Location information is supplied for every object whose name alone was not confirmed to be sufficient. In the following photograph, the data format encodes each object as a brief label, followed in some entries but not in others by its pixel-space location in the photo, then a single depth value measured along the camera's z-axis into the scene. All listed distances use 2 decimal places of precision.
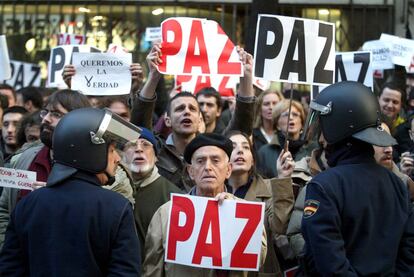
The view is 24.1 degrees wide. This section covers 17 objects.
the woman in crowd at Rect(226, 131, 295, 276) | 6.15
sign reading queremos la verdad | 8.17
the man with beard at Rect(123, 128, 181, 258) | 6.66
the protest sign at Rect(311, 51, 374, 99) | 8.98
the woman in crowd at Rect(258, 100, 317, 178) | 8.59
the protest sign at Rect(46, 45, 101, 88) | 10.55
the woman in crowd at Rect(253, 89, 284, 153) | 9.86
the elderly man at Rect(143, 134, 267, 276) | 5.89
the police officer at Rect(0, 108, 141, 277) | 4.65
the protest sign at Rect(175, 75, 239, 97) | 10.52
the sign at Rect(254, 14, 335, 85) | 7.41
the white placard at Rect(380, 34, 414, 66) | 11.35
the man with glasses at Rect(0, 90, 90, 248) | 6.48
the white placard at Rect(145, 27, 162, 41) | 13.07
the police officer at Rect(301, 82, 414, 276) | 4.80
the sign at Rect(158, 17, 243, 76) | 8.17
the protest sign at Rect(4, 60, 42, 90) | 13.41
